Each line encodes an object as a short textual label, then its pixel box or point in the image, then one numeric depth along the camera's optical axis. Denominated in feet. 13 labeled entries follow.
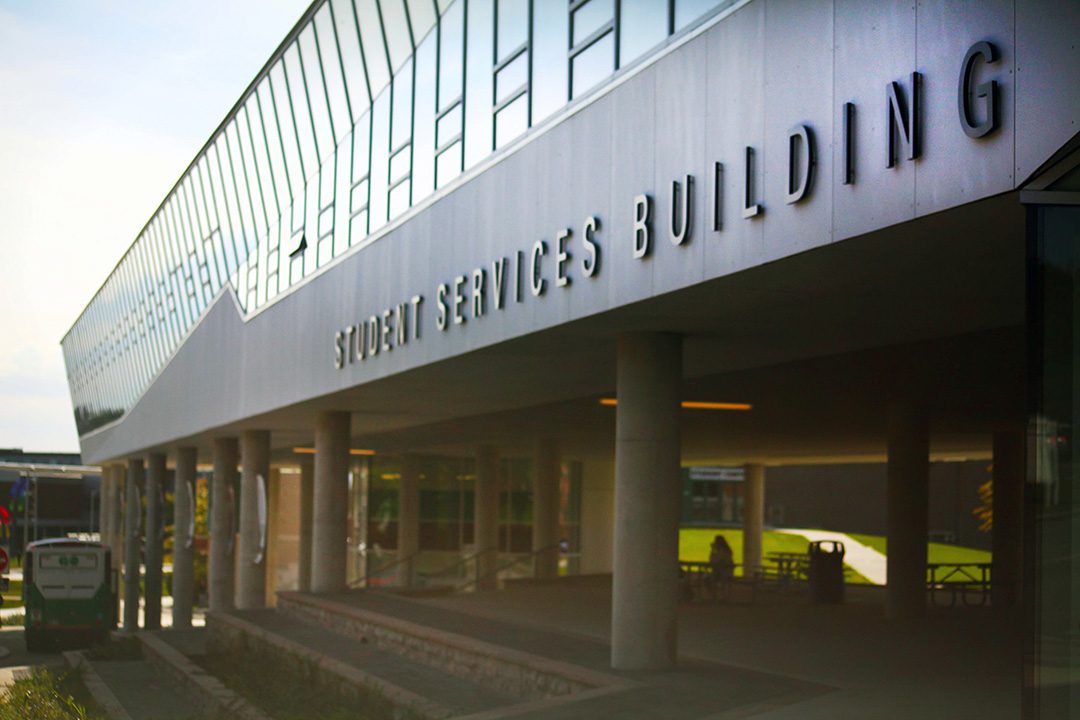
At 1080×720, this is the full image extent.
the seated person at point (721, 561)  87.35
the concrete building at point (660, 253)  25.88
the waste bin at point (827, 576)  85.51
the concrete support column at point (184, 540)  139.03
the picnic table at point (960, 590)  86.30
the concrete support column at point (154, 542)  160.25
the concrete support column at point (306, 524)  164.14
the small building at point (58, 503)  335.26
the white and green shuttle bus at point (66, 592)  116.98
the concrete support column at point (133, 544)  159.33
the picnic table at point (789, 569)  103.05
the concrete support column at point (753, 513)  151.74
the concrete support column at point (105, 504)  224.53
